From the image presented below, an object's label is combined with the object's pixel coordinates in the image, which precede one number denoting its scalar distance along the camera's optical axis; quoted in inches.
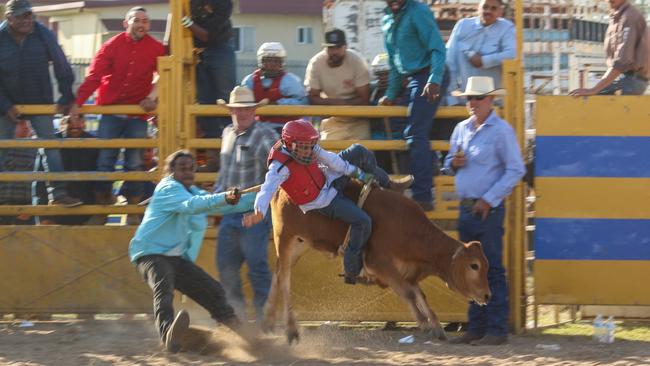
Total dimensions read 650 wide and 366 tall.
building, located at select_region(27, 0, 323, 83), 2338.8
